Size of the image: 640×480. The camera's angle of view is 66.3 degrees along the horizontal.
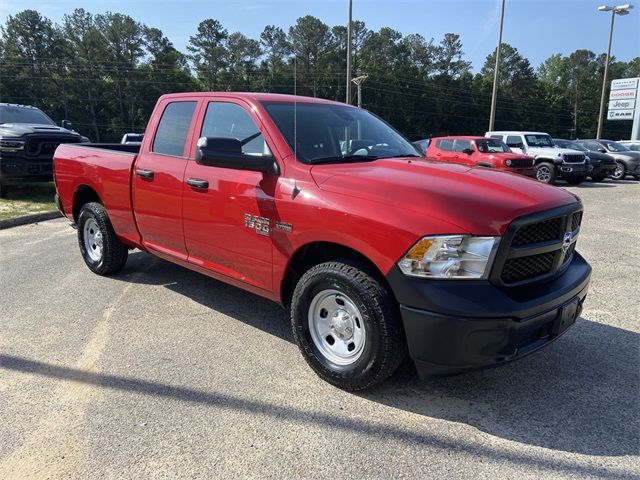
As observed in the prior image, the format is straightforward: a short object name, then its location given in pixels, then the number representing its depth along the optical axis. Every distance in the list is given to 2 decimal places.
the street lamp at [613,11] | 29.40
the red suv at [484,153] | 15.30
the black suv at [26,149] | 10.48
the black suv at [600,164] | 18.67
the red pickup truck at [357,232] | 2.65
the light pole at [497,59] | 28.85
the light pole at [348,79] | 21.38
